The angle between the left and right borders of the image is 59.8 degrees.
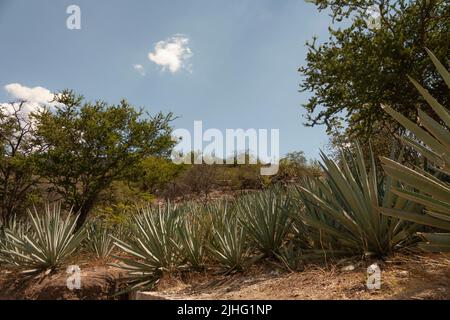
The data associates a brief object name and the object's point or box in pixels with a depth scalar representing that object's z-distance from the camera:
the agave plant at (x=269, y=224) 5.45
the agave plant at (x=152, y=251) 5.66
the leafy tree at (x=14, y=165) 15.23
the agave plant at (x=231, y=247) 5.27
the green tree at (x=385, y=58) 9.45
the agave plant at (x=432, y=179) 2.91
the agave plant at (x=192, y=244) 5.57
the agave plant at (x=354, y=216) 4.04
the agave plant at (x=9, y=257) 7.68
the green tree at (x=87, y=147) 13.59
